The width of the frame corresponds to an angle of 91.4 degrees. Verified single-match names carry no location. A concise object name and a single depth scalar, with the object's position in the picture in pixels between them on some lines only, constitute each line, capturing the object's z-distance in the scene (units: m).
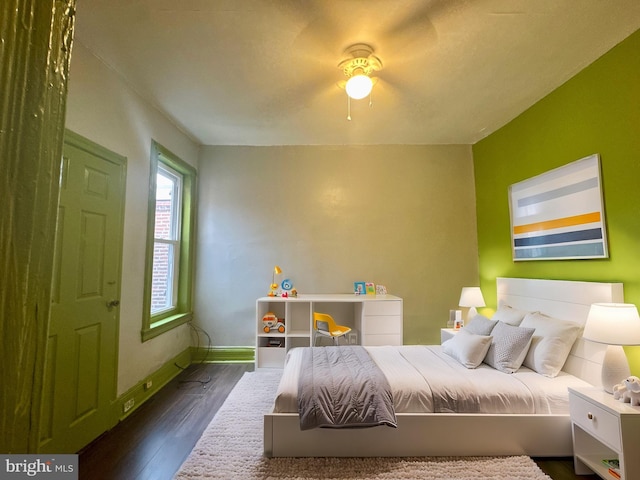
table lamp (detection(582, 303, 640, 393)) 1.79
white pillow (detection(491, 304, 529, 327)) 2.69
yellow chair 3.22
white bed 1.95
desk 3.40
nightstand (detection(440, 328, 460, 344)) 3.18
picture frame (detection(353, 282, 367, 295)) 3.80
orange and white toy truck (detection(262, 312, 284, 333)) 3.49
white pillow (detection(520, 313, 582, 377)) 2.21
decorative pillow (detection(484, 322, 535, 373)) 2.27
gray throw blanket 1.87
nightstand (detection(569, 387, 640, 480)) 1.57
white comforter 1.97
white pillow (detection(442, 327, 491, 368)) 2.36
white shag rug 1.79
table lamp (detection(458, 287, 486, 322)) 3.31
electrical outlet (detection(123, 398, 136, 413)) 2.48
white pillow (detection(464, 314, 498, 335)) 2.65
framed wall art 2.28
